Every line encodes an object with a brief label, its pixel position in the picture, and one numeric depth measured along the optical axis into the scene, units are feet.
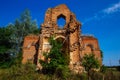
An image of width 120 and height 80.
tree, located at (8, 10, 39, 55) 106.08
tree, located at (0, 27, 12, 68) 82.27
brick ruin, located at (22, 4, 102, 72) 70.08
